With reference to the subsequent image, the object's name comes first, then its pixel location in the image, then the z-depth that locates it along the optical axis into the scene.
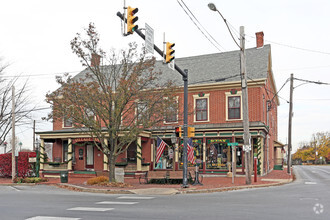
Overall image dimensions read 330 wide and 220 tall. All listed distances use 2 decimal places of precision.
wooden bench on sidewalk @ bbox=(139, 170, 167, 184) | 20.97
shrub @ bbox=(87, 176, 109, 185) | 20.81
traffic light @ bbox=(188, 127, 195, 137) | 18.34
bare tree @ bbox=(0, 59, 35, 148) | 33.88
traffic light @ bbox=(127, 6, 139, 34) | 11.39
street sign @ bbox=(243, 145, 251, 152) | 19.73
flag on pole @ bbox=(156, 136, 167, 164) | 21.39
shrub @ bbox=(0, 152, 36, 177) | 27.33
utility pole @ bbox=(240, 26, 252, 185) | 19.89
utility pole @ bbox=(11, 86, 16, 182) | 25.02
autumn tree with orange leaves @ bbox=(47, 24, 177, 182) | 20.11
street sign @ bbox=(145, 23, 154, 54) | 12.94
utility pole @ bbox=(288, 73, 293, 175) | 32.19
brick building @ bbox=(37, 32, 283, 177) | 28.08
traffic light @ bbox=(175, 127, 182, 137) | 18.42
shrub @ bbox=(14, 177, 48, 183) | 23.78
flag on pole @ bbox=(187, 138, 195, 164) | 21.77
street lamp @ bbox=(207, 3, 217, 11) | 16.78
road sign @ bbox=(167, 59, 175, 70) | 15.00
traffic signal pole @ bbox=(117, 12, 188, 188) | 17.83
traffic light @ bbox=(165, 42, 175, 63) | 14.51
